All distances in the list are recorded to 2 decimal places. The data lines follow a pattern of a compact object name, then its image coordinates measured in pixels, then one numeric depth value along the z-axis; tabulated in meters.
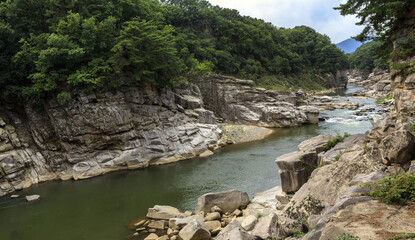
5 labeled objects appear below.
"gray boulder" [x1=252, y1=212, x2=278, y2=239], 10.23
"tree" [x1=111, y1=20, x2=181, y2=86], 29.06
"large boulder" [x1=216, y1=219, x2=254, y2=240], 10.69
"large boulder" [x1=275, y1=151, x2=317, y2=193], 15.47
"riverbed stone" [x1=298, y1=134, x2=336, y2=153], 16.20
